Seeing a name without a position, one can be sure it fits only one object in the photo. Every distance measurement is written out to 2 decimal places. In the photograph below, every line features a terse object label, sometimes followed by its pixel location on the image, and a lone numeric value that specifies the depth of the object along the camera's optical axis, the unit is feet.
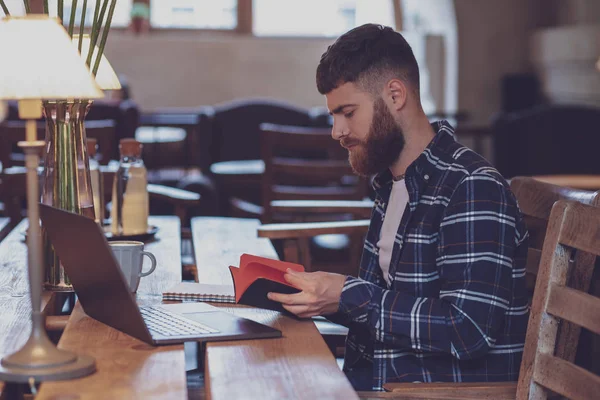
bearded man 7.87
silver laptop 7.02
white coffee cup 8.32
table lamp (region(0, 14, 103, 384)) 6.55
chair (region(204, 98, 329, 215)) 28.61
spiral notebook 8.33
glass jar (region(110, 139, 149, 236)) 11.20
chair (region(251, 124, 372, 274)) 16.46
